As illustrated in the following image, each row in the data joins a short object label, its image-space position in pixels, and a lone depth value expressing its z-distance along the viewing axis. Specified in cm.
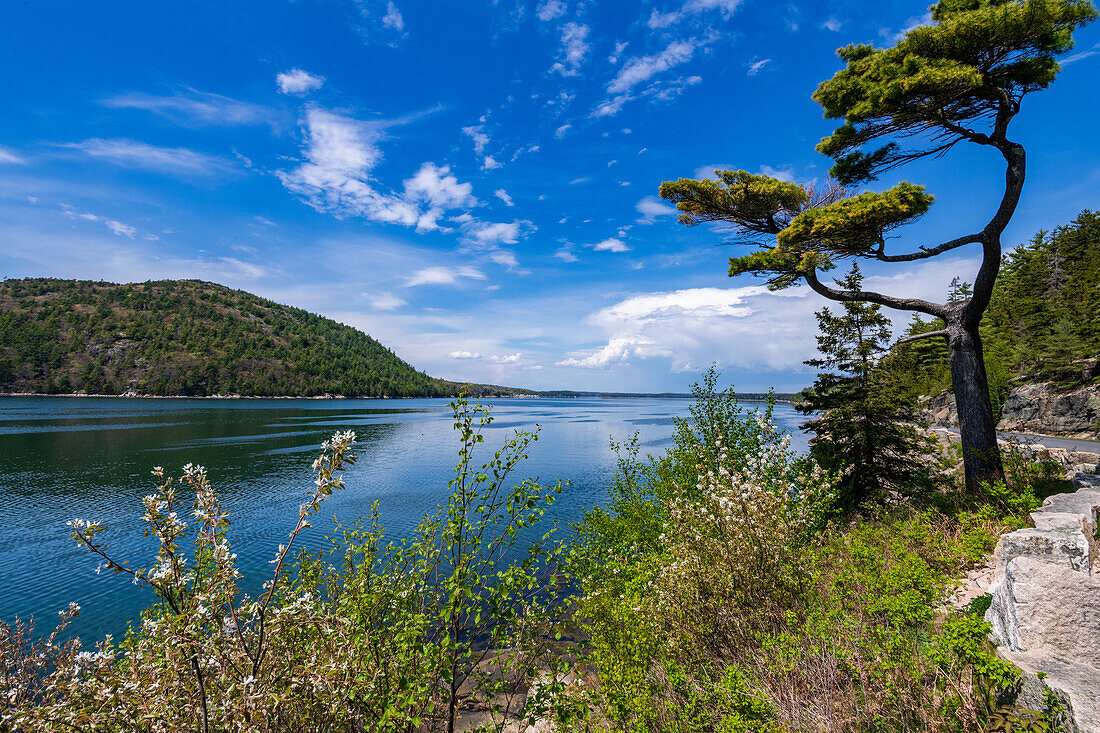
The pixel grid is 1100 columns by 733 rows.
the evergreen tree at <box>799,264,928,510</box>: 1260
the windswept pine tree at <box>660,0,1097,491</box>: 905
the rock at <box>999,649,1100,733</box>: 306
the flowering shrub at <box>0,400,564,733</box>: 303
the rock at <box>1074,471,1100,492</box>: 916
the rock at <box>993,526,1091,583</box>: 567
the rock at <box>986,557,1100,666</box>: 412
